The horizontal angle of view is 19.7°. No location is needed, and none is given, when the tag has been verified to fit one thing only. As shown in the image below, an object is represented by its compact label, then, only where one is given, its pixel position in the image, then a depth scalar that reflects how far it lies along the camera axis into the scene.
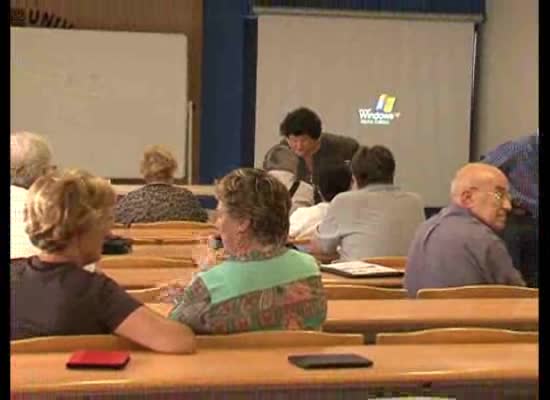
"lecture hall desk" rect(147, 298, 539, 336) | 4.88
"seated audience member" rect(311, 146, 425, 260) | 7.73
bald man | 6.06
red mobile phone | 3.43
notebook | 6.74
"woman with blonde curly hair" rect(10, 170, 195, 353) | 3.94
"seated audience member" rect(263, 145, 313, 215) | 9.98
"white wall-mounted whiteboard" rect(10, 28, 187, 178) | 14.23
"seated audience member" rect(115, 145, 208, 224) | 9.39
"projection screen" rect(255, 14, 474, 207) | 14.98
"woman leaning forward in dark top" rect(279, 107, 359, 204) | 10.85
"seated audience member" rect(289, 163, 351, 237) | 8.68
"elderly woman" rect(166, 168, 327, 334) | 4.21
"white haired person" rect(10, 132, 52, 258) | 6.58
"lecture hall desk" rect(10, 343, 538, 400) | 3.27
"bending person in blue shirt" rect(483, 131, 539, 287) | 7.20
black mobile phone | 3.53
